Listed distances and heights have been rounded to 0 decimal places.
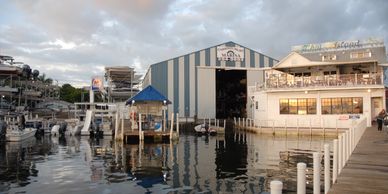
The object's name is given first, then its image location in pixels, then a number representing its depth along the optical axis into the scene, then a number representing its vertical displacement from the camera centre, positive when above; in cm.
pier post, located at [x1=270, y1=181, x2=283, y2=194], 435 -87
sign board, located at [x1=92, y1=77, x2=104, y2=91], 4738 +398
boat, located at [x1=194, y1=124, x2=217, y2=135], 4350 -199
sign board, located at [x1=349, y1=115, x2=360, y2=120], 3928 -47
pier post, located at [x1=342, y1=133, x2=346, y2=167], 1167 -122
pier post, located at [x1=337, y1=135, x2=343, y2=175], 1058 -122
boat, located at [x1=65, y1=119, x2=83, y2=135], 4259 -157
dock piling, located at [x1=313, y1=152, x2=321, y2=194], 757 -114
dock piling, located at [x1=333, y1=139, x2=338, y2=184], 975 -132
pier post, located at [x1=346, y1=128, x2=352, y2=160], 1424 -133
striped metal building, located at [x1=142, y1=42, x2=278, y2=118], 5488 +558
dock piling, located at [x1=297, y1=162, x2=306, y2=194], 627 -111
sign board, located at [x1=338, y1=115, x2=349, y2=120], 3967 -47
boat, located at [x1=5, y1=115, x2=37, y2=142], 3488 -172
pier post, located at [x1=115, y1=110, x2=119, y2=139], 3378 -137
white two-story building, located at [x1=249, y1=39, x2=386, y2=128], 3944 +286
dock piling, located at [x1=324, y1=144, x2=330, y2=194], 884 -128
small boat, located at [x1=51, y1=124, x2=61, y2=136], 4272 -187
